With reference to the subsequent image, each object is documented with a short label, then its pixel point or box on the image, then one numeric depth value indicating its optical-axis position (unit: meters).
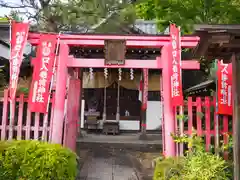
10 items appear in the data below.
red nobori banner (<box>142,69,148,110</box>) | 10.08
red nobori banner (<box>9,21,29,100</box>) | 5.81
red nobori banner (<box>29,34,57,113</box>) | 5.75
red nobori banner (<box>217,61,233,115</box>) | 5.63
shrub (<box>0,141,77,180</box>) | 4.51
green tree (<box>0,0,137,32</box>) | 11.69
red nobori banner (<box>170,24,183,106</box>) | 5.69
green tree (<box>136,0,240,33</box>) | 8.56
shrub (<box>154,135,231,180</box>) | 4.51
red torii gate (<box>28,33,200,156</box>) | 6.05
